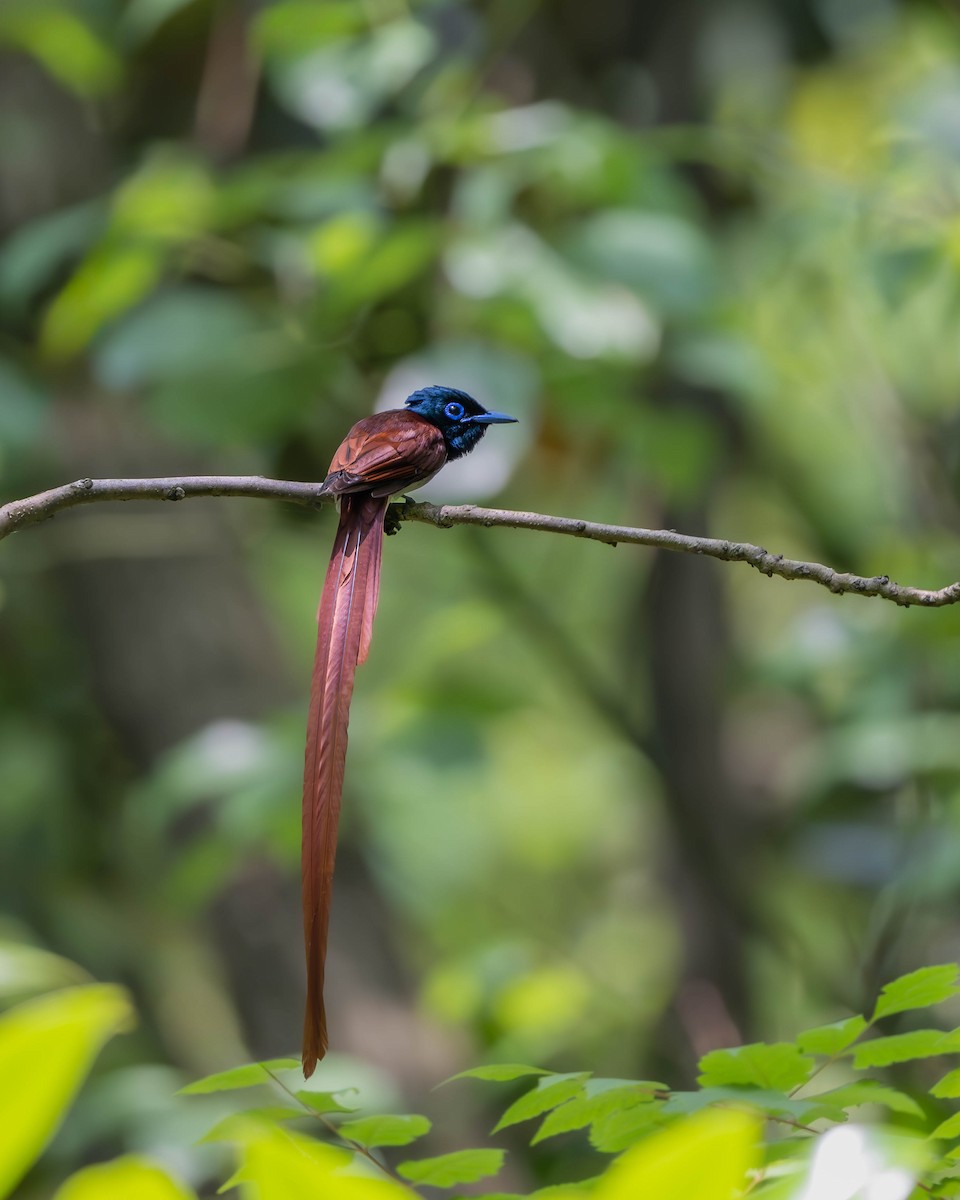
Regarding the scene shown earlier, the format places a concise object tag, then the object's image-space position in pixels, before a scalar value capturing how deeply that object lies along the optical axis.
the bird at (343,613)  6.23
